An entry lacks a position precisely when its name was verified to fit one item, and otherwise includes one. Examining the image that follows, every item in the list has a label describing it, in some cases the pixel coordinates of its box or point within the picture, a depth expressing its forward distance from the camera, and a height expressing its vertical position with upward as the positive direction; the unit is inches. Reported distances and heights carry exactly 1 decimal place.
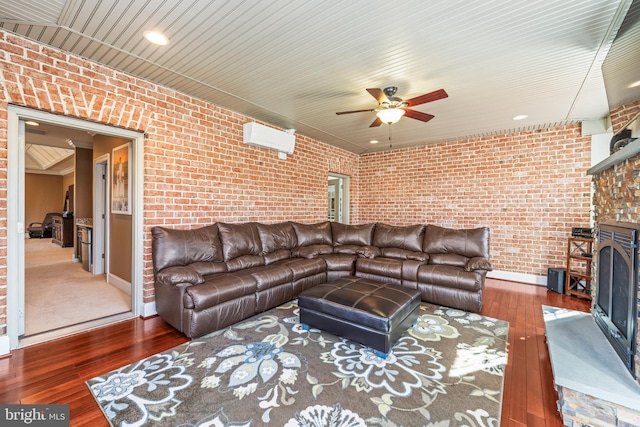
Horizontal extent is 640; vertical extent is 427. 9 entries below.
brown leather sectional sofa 104.8 -28.5
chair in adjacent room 378.9 -30.3
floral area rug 63.1 -48.0
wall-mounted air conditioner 160.1 +44.9
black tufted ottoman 88.2 -35.5
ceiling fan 106.8 +43.4
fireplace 65.9 -21.9
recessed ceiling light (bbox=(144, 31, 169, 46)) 87.8 +56.6
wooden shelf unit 149.7 -33.6
